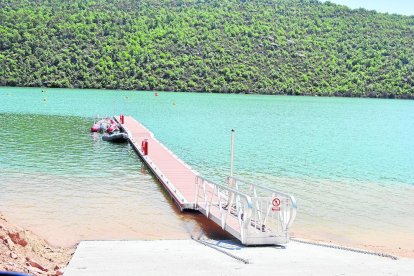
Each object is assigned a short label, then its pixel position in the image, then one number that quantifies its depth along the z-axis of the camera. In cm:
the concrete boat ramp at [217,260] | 772
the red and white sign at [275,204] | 1018
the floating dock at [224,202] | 998
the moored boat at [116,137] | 2923
